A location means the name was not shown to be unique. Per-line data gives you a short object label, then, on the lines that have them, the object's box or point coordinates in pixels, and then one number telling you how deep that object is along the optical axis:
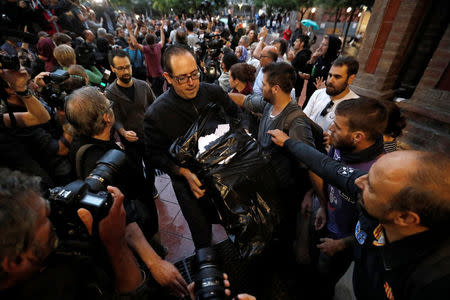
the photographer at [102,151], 1.28
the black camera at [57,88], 2.00
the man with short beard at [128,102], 2.74
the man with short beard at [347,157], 1.49
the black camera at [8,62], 1.69
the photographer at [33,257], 0.68
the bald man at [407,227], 0.84
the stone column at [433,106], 3.34
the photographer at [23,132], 1.74
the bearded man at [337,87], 2.45
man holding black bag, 1.69
